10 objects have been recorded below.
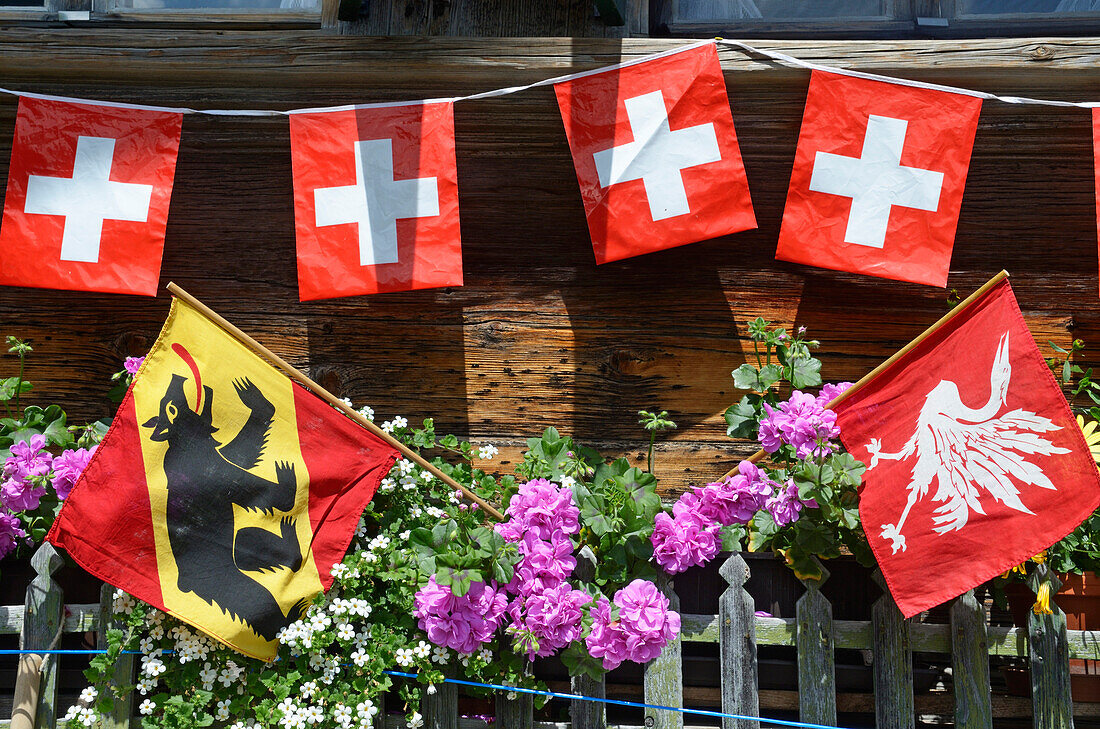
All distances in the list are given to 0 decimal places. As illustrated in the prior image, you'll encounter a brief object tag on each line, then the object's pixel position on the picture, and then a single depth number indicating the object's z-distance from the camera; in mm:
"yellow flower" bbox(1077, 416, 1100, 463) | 2451
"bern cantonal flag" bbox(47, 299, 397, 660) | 2172
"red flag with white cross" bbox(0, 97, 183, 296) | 2605
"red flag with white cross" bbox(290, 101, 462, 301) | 2602
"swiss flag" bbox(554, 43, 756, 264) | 2596
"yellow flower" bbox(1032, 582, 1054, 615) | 2279
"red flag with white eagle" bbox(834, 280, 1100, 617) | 2197
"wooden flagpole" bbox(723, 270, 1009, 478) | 2324
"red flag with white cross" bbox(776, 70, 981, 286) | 2570
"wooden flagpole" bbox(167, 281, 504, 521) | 2273
